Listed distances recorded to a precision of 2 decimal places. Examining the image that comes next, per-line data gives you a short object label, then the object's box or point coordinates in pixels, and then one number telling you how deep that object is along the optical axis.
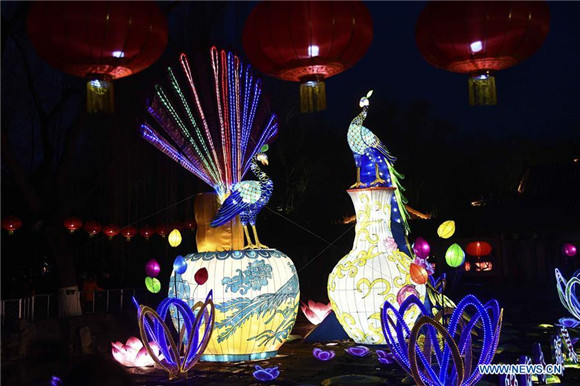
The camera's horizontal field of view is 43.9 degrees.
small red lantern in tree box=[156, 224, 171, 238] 11.84
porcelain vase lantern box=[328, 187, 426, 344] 8.48
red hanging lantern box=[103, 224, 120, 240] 11.42
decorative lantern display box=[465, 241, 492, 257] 11.29
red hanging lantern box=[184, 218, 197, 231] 11.87
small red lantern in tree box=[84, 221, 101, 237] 11.16
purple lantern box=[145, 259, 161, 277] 7.11
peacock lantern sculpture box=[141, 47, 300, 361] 7.77
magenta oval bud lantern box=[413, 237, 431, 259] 6.86
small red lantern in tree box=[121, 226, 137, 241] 11.60
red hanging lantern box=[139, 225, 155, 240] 11.81
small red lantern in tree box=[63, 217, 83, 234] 11.06
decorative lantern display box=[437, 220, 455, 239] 6.70
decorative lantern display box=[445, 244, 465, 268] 6.64
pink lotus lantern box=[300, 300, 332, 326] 11.18
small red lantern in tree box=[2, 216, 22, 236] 10.41
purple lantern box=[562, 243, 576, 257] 13.56
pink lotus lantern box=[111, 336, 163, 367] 7.87
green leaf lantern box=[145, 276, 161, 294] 7.04
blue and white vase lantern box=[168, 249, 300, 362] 7.73
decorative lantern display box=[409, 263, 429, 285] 6.63
